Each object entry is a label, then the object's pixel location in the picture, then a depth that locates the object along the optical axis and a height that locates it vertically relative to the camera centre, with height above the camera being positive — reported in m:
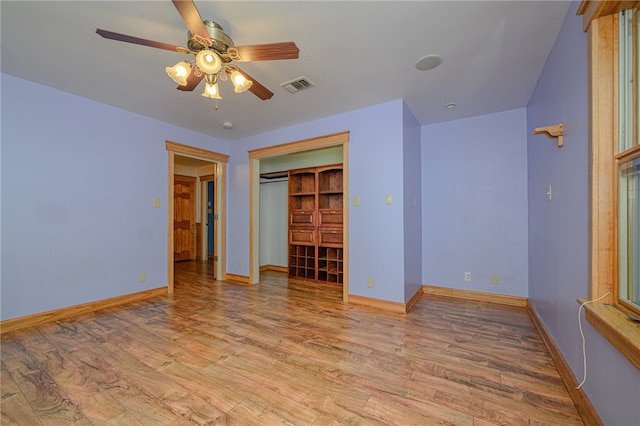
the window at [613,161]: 1.17 +0.26
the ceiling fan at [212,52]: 1.50 +1.09
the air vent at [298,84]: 2.50 +1.36
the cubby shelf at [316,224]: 4.24 -0.18
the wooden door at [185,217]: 6.48 -0.10
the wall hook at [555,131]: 1.75 +0.60
